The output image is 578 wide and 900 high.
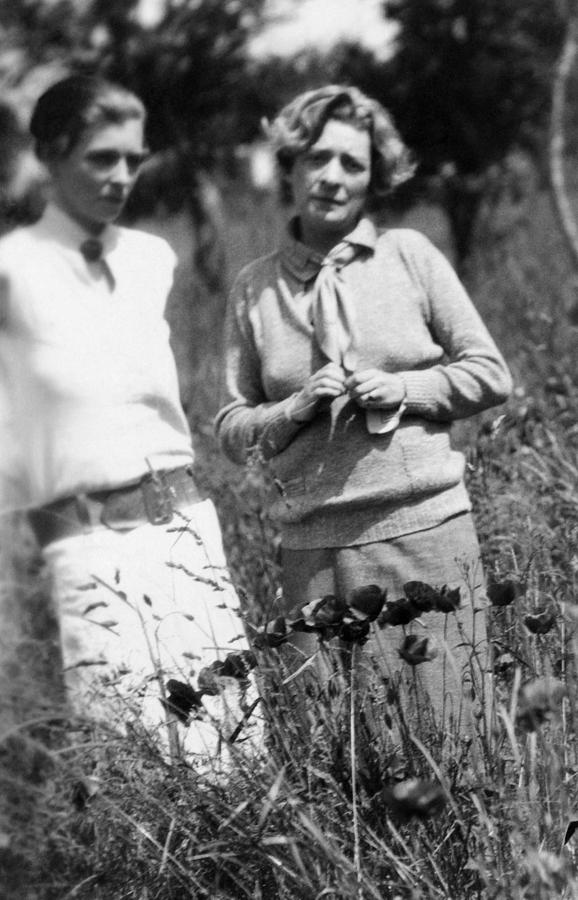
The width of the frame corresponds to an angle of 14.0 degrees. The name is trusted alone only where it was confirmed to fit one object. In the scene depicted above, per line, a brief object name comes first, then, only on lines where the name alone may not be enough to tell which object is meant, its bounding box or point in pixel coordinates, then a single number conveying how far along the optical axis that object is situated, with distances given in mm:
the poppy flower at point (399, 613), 3283
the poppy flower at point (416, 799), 2978
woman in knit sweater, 3711
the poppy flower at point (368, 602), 3304
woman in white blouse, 4013
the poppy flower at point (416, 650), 3176
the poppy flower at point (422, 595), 3259
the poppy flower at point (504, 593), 3301
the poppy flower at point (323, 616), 3300
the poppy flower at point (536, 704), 2949
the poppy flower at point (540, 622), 3264
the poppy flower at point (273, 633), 3353
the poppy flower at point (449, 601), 3238
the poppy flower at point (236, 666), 3362
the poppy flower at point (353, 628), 3300
